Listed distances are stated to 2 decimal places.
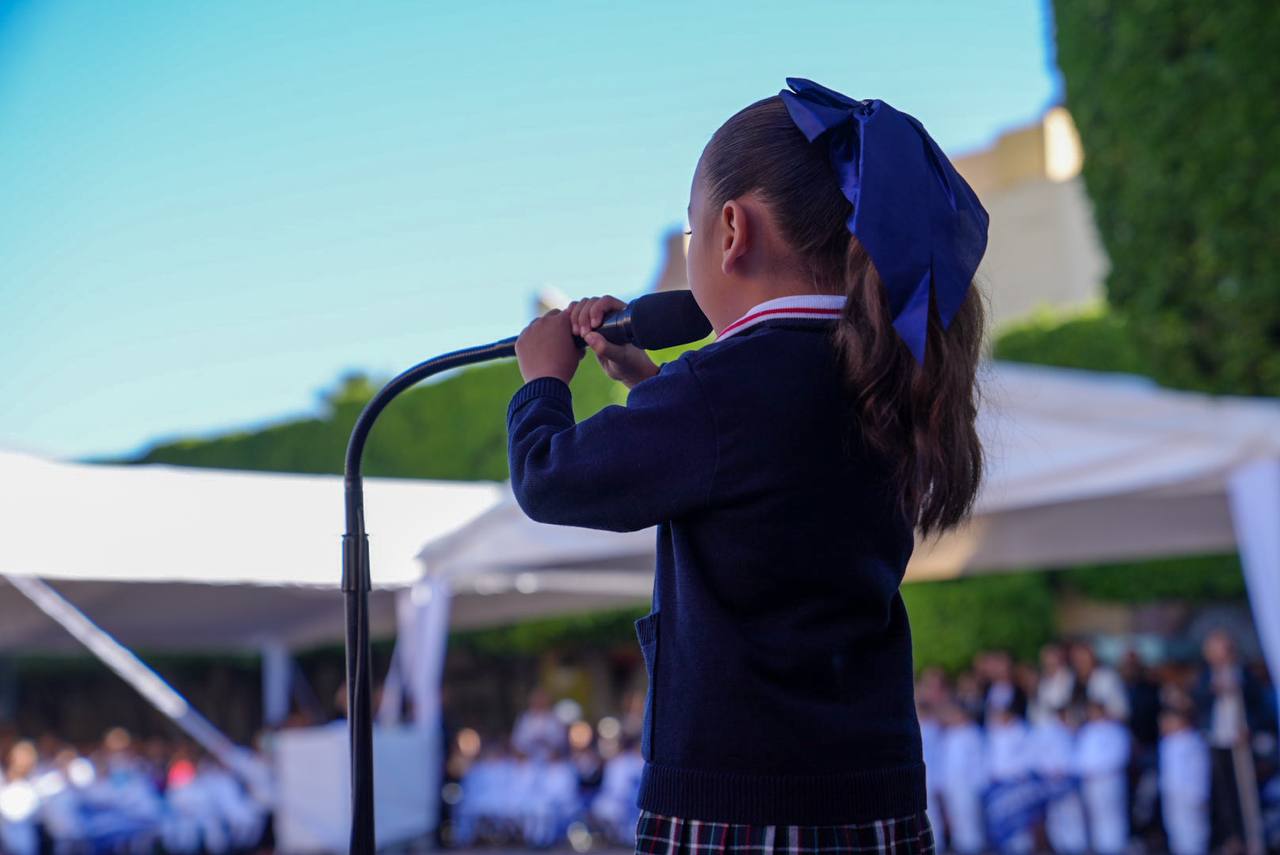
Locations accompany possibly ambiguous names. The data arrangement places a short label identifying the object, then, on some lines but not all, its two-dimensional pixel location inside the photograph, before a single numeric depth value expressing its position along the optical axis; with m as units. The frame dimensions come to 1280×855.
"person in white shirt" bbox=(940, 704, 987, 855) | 8.10
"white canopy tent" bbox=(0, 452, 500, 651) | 6.01
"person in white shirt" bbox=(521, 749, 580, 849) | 9.73
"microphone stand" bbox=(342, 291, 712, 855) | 1.27
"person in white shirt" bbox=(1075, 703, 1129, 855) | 7.49
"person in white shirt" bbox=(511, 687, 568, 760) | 10.48
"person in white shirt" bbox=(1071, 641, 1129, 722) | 8.52
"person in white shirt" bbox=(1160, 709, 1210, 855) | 7.07
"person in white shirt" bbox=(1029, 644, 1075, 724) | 8.51
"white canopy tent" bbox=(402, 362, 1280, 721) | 5.34
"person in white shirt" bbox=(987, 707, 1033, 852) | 7.78
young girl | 1.13
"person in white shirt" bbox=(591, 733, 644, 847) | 9.42
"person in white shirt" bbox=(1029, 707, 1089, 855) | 7.63
